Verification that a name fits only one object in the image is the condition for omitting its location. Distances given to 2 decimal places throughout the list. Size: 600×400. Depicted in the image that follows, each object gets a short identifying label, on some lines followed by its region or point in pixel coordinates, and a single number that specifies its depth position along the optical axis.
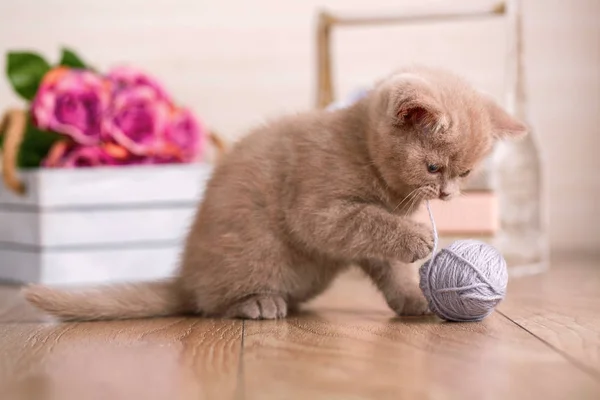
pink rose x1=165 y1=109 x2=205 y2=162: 2.23
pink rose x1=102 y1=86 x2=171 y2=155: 2.11
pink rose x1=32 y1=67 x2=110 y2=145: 2.09
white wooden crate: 2.05
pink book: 2.10
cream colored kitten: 1.29
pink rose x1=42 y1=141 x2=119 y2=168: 2.10
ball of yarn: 1.27
